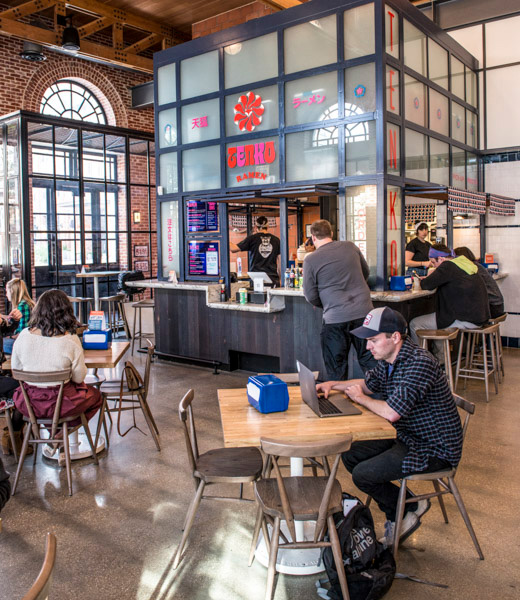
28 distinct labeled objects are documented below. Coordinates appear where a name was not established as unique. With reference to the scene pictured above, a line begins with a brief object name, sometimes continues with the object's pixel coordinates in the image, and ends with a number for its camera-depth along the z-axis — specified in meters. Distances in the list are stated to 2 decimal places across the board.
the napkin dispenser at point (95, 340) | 4.89
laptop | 2.99
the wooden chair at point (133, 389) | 4.66
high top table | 9.59
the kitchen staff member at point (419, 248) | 8.63
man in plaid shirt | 2.89
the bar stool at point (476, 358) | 6.21
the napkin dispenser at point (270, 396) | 3.00
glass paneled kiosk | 6.25
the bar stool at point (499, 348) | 6.78
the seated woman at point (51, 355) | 3.93
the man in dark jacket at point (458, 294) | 6.21
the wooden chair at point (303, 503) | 2.48
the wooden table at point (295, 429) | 2.71
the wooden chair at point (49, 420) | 3.81
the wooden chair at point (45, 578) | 1.44
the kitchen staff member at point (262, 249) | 7.82
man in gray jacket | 5.28
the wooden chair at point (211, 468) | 2.98
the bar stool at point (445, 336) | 5.99
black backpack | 2.63
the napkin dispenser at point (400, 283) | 6.22
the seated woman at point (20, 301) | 6.00
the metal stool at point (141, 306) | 8.69
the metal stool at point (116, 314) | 9.47
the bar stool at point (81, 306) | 9.53
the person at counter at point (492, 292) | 6.79
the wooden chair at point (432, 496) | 2.95
